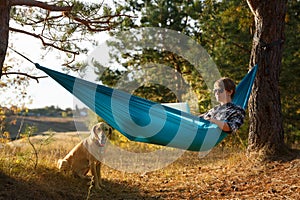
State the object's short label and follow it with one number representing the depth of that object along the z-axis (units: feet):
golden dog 12.05
